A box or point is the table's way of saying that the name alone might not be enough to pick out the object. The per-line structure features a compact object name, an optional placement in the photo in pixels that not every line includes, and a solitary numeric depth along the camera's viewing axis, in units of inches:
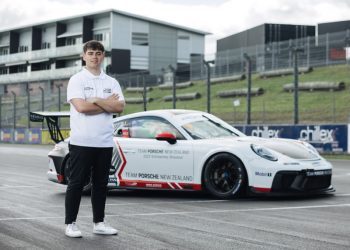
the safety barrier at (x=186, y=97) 1603.1
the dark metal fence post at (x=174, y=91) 999.3
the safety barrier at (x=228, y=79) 1728.7
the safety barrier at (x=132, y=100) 1410.4
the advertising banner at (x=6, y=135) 1667.1
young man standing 234.8
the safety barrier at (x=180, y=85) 1829.5
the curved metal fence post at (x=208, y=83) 949.8
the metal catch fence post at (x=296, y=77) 822.5
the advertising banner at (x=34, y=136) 1513.3
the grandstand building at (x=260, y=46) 1585.9
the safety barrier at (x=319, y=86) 1345.1
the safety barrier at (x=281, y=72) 1531.7
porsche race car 343.3
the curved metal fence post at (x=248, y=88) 888.9
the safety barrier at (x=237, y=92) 1512.1
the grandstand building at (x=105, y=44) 2583.7
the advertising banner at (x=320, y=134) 816.3
